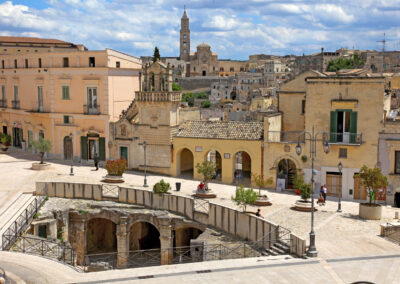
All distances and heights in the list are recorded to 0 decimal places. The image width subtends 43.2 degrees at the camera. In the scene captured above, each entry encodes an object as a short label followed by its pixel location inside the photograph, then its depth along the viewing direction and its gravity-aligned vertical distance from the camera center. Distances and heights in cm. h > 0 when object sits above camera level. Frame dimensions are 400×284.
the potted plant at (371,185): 2708 -442
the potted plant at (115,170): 3606 -486
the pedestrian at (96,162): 4077 -487
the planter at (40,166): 4053 -516
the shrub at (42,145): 4059 -348
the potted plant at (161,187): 3183 -535
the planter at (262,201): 3075 -599
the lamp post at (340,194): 2934 -588
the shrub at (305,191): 2953 -516
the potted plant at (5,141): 4934 -385
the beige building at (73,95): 4262 +63
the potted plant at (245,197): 2758 -515
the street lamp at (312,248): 2148 -626
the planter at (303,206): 2925 -599
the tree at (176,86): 15360 +493
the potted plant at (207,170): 3375 -452
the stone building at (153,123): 3919 -168
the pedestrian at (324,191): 3175 -554
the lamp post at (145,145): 3692 -322
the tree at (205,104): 14181 -51
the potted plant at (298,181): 3101 -495
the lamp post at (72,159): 3859 -475
